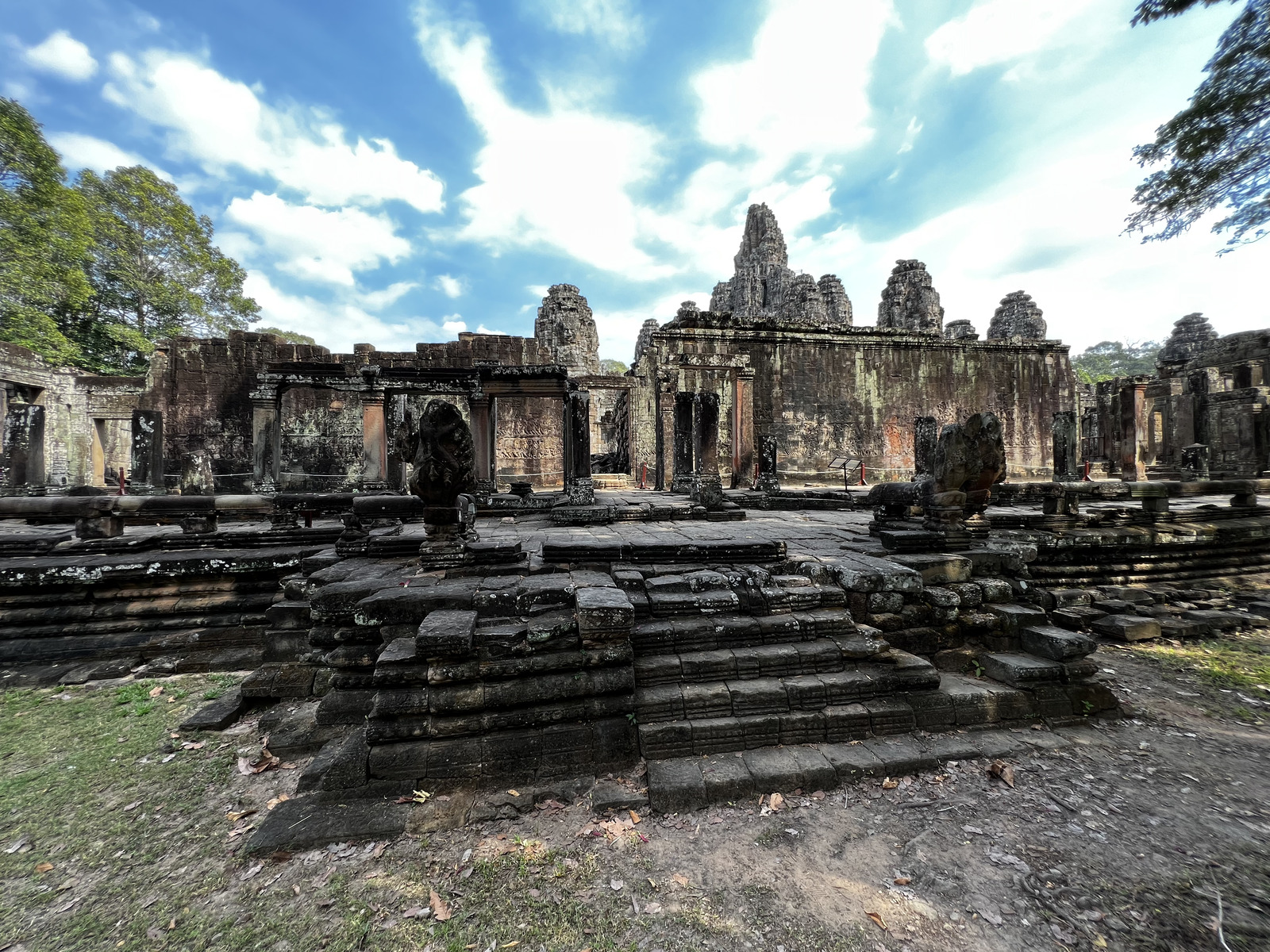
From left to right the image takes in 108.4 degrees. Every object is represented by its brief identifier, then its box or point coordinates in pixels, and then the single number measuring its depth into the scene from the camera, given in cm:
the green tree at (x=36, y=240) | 1642
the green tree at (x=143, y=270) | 2002
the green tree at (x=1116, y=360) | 4666
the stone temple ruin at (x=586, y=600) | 277
